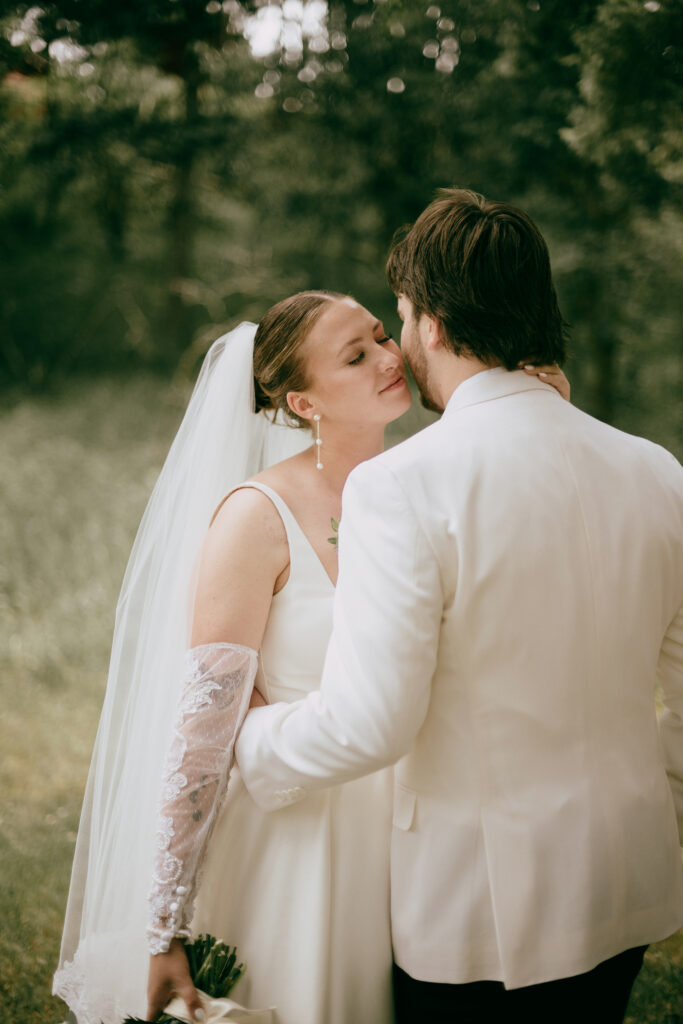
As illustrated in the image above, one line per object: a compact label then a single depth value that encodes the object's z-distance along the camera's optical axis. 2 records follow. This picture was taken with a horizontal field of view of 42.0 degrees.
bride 1.96
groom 1.56
